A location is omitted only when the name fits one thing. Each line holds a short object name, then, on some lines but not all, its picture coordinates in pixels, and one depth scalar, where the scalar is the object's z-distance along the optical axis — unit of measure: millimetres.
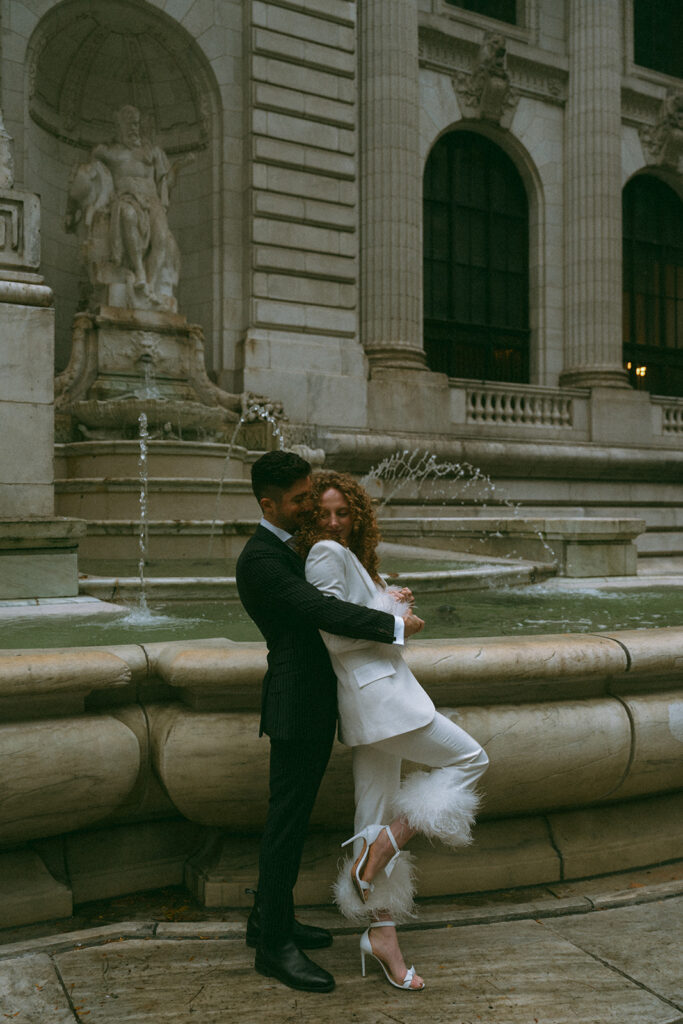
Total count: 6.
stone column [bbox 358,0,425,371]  17016
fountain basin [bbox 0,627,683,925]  3115
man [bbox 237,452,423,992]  2740
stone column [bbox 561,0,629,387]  19797
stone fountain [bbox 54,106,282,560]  11117
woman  2791
